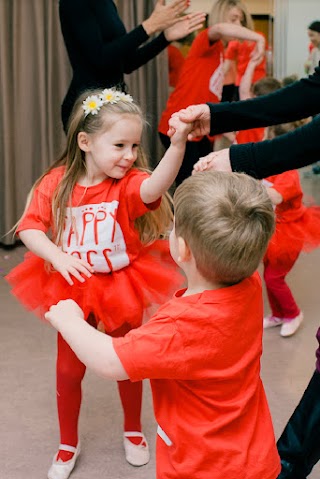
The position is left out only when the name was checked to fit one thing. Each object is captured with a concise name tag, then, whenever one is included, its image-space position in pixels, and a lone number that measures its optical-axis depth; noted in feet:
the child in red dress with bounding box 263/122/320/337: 8.39
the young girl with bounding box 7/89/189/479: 5.47
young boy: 3.40
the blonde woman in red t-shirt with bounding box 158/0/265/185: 11.66
